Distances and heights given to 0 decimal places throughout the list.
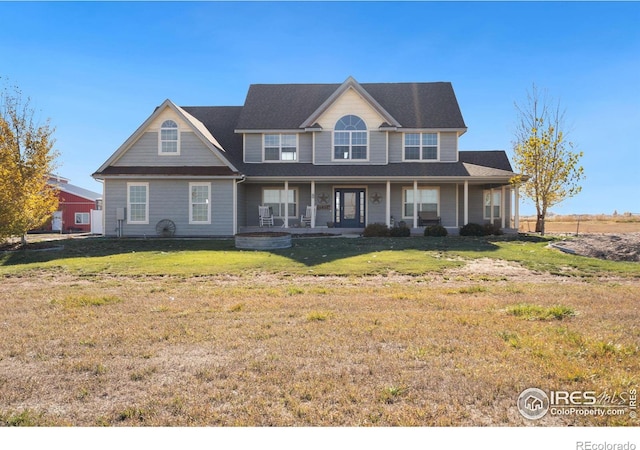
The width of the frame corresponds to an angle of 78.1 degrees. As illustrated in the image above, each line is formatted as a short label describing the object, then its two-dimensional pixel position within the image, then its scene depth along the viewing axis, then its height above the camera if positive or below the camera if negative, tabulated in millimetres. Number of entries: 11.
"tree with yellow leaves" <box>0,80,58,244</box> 17469 +2238
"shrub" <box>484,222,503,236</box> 21391 -457
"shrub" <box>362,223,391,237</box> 20875 -437
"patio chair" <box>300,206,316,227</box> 23062 +287
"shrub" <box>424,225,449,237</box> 21067 -448
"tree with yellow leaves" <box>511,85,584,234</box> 24562 +3558
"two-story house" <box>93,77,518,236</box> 21266 +3166
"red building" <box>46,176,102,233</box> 37406 +1284
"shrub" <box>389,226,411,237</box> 20766 -489
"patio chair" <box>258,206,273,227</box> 22844 +404
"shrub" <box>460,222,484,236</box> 21125 -399
